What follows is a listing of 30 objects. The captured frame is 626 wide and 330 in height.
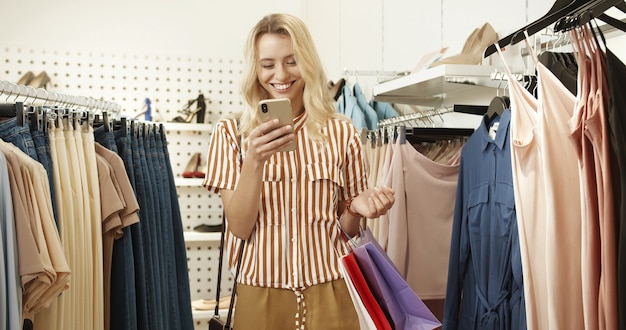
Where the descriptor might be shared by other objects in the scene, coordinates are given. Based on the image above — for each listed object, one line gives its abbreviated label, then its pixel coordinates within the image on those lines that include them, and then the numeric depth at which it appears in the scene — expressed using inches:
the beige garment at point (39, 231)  62.8
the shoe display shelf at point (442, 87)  93.9
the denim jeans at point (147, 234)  97.4
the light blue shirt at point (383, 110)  144.6
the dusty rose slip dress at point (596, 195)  48.2
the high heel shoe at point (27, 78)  191.5
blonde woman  68.9
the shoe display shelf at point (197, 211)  200.8
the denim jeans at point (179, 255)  119.7
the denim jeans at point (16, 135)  70.1
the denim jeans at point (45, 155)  73.4
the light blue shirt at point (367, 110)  140.2
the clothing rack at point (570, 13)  50.0
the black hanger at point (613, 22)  55.4
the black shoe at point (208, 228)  194.5
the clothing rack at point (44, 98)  72.4
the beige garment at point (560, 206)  55.3
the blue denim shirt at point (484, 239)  77.4
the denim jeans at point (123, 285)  88.7
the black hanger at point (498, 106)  83.4
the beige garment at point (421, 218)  100.3
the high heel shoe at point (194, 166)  191.8
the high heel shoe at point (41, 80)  190.6
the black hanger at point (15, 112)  70.1
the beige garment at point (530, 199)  62.7
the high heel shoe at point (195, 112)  196.7
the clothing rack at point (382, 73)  135.2
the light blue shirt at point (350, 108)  138.8
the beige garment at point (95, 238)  82.1
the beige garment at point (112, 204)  85.2
